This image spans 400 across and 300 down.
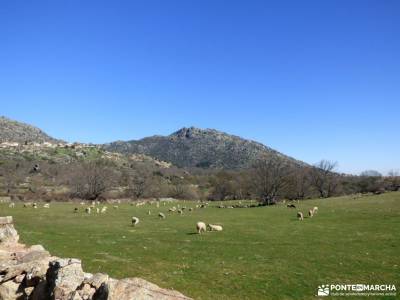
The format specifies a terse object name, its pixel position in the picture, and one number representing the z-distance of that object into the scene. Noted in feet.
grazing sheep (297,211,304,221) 162.22
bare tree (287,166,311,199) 345.10
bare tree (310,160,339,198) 380.99
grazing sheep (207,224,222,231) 129.90
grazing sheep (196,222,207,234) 124.67
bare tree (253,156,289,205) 303.50
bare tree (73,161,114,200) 359.66
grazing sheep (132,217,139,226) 148.91
